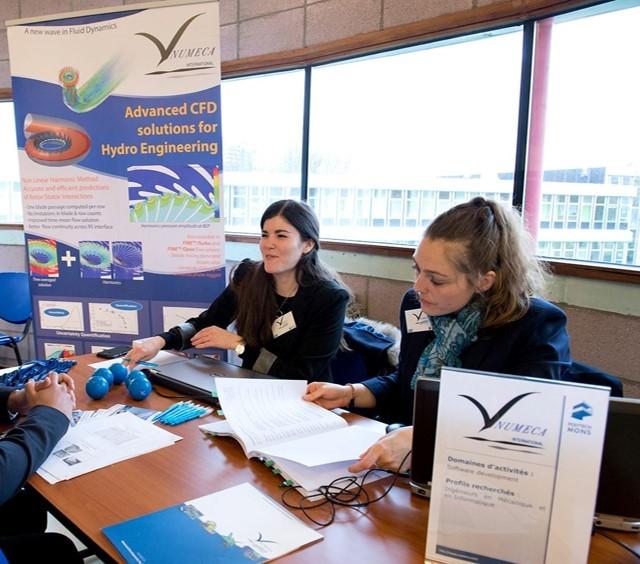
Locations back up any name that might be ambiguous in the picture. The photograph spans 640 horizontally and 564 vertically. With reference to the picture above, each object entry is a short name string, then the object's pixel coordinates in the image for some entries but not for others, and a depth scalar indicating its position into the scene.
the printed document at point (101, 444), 1.12
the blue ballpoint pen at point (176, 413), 1.38
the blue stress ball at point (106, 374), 1.61
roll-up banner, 2.73
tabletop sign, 0.74
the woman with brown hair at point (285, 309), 1.98
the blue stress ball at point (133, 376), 1.58
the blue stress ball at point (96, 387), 1.53
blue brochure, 0.83
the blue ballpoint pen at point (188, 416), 1.39
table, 0.87
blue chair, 3.77
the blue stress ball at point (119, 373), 1.67
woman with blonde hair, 1.28
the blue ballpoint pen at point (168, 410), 1.41
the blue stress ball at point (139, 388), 1.54
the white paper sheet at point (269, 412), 1.23
